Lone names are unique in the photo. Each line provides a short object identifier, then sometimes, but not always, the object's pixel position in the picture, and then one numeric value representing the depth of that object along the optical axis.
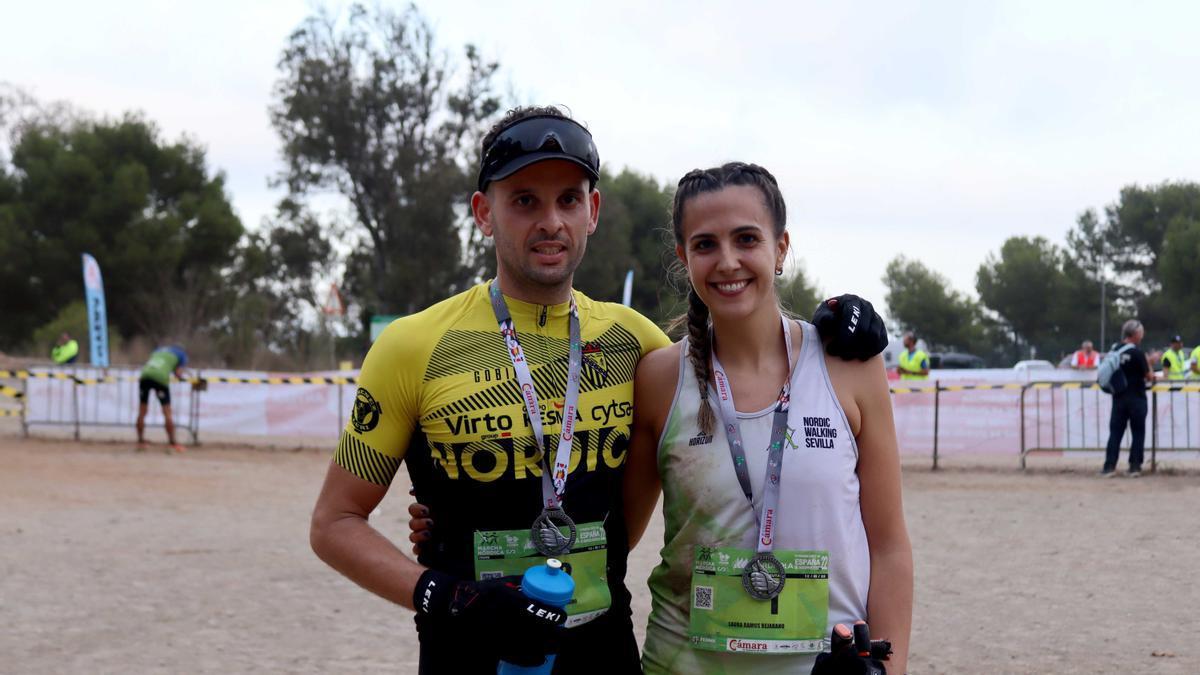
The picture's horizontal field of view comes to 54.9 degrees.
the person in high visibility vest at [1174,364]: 21.46
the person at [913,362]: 20.78
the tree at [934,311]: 68.44
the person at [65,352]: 28.27
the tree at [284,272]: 41.94
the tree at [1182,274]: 49.56
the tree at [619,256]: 43.34
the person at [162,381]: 17.25
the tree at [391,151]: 42.00
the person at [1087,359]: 24.02
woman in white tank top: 2.61
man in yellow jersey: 2.65
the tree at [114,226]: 42.31
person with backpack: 15.04
